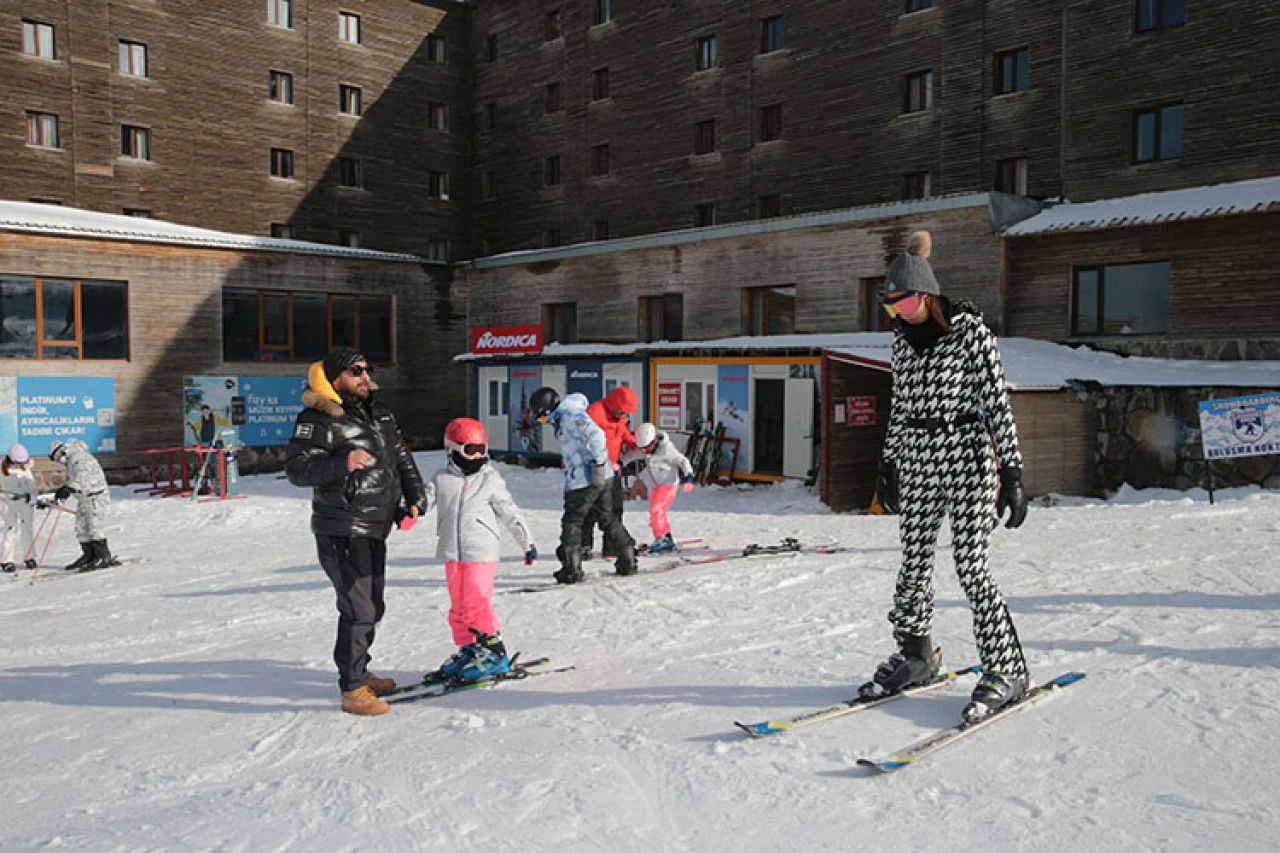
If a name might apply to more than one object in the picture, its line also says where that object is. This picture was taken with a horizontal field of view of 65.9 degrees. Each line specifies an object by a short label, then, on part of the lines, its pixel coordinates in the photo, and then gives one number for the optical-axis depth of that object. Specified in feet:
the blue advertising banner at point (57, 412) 69.46
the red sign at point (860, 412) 51.78
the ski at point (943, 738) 13.26
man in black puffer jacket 17.28
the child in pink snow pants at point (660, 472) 36.50
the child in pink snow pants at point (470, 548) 18.89
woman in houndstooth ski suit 15.07
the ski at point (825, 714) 14.85
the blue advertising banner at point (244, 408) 78.02
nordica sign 77.09
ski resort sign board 45.03
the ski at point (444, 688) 18.09
